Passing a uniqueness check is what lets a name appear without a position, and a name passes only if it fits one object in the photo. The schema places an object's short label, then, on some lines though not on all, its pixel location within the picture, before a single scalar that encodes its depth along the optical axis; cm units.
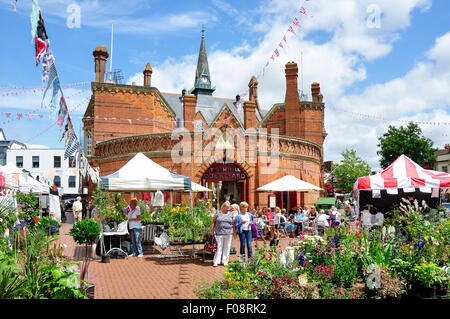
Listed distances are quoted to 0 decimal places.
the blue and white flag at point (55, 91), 736
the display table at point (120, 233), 1079
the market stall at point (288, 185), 1800
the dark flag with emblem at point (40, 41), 634
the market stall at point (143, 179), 1130
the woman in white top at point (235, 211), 1024
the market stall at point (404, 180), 1343
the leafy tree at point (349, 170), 4831
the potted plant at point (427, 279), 559
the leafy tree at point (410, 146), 4266
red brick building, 2101
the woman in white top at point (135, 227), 1091
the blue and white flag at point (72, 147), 952
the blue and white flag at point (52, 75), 709
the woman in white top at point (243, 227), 997
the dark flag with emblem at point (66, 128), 880
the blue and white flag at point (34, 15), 556
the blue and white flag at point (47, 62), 679
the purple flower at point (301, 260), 639
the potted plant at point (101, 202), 1059
